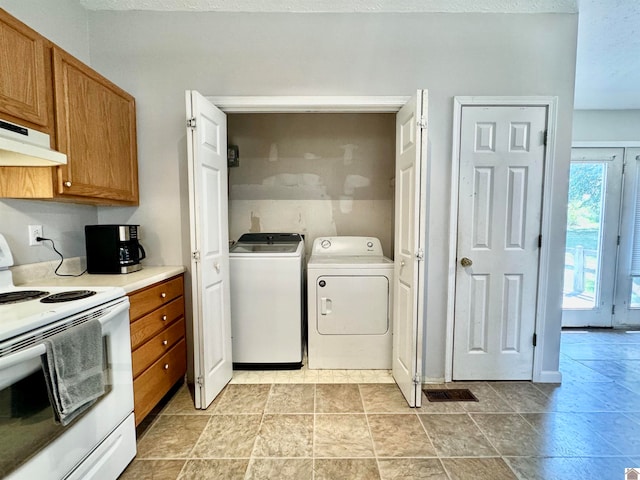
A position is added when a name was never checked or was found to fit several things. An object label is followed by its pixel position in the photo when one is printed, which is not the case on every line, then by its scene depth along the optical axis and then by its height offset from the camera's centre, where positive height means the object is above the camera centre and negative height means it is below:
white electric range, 0.92 -0.64
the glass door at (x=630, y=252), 3.37 -0.33
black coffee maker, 1.83 -0.17
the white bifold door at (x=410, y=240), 1.79 -0.11
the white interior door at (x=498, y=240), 2.10 -0.12
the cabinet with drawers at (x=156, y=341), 1.57 -0.74
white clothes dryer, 2.36 -0.76
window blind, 3.37 -0.15
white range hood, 1.18 +0.32
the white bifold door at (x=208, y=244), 1.77 -0.15
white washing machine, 2.33 -0.70
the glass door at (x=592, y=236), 3.39 -0.14
